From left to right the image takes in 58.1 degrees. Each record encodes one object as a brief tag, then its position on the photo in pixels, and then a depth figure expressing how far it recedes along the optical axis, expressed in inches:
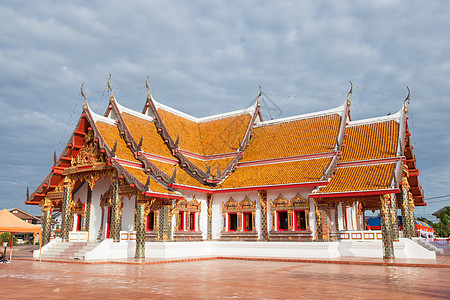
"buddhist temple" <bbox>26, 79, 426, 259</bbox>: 663.1
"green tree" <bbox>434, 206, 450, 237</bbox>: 1646.2
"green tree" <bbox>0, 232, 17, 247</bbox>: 1348.4
